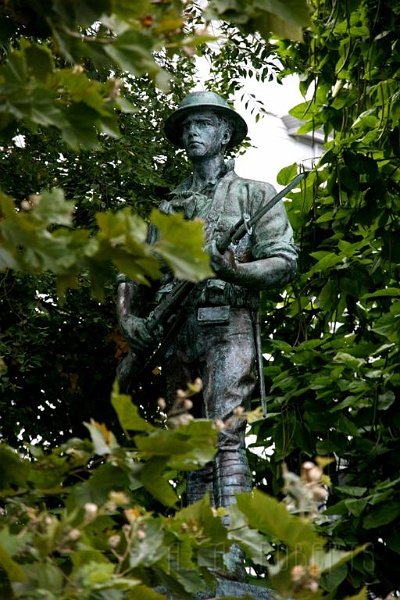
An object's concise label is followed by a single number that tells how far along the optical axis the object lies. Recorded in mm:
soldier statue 10597
